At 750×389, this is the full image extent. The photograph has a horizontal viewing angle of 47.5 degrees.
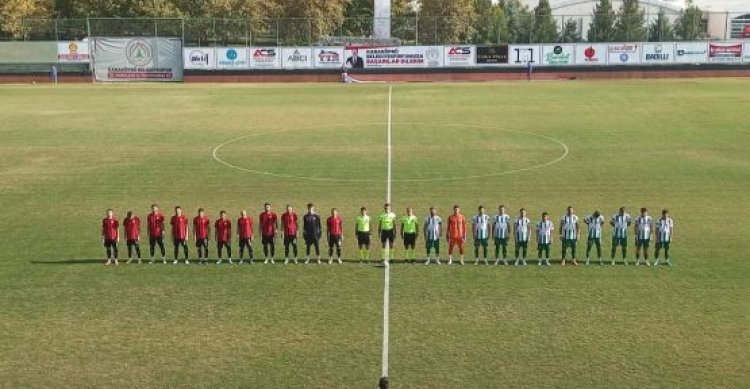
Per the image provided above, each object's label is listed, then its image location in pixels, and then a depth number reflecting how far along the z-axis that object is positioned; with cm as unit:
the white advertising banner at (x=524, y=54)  5847
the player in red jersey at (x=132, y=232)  1764
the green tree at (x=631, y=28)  6700
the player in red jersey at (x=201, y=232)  1777
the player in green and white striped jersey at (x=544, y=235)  1744
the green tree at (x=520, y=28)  6812
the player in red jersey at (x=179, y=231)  1761
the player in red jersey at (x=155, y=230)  1777
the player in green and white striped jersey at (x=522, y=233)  1734
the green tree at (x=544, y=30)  6762
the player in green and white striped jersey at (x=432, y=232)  1744
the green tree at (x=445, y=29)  6769
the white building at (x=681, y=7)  8319
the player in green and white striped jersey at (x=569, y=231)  1739
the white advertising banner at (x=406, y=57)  5909
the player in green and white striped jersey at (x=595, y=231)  1739
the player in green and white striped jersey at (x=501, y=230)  1767
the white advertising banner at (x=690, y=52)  5825
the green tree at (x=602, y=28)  6738
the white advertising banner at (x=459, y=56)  5906
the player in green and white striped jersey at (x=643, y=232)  1750
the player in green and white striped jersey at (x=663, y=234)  1752
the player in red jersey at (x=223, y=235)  1758
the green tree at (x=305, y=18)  6569
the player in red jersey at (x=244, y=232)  1772
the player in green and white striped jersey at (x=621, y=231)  1761
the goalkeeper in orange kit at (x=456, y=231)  1780
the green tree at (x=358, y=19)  7212
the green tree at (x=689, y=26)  6644
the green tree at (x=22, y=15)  6353
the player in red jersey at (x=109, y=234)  1761
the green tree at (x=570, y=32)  6775
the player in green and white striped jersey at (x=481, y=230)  1773
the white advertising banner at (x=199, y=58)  5912
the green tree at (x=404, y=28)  6756
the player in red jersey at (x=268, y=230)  1759
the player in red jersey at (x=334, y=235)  1759
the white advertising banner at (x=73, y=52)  6012
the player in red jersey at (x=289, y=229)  1767
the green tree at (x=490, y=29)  6894
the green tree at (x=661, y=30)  6594
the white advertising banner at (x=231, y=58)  5934
